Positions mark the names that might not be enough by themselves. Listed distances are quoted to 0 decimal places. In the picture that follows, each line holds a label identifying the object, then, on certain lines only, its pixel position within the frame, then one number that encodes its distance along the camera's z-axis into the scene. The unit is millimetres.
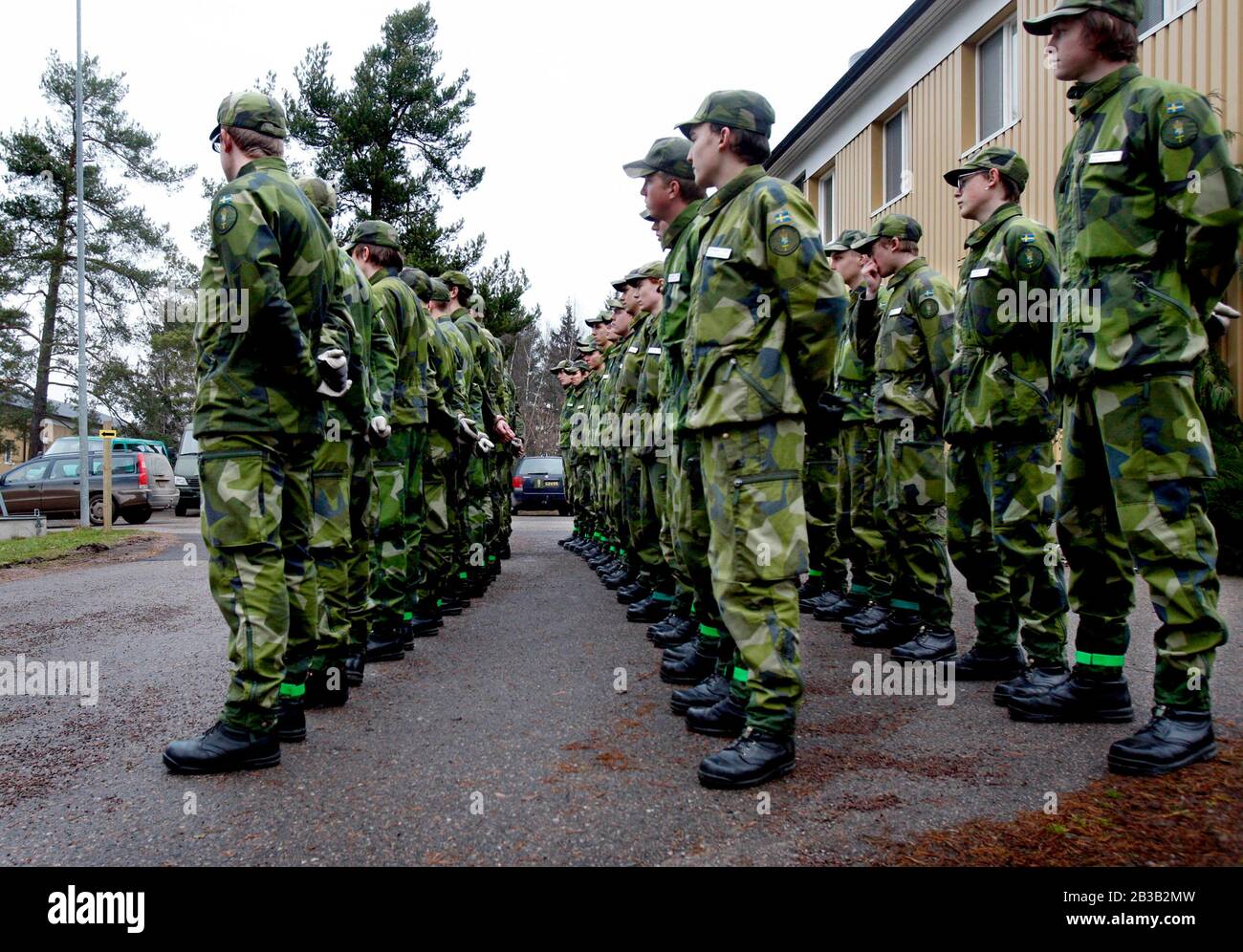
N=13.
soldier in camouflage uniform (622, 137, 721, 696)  4016
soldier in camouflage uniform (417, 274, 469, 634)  6629
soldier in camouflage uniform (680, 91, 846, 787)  3307
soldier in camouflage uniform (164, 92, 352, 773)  3410
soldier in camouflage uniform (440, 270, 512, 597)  8234
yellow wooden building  9000
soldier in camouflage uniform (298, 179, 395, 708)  4438
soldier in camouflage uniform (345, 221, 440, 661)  5609
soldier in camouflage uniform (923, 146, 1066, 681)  4316
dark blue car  25062
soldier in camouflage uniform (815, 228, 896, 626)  6414
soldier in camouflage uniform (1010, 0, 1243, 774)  3152
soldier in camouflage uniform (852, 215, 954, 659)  5289
